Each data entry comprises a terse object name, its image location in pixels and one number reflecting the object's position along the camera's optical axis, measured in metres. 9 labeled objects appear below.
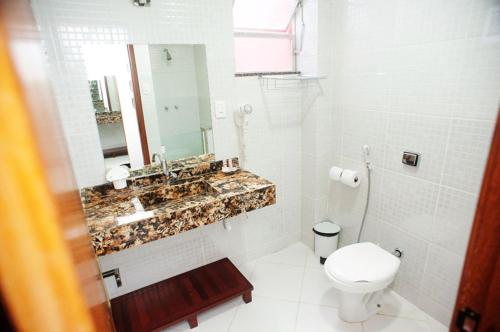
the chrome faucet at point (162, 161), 1.87
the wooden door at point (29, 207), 0.18
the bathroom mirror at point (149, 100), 1.61
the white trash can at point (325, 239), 2.30
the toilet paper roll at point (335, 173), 2.16
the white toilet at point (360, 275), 1.58
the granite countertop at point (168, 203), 1.32
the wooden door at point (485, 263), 0.46
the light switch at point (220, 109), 1.96
